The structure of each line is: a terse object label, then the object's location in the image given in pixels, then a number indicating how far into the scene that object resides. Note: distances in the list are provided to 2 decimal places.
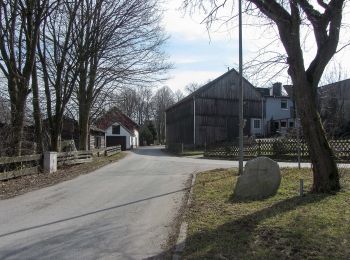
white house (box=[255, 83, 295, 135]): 63.81
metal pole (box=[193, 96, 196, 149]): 55.93
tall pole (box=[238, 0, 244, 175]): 18.56
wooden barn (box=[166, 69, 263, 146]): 56.66
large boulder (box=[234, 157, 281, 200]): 11.86
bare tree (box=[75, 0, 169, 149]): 28.61
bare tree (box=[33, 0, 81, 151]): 26.83
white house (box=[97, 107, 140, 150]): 84.34
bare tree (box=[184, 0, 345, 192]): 11.52
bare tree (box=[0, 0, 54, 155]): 21.08
